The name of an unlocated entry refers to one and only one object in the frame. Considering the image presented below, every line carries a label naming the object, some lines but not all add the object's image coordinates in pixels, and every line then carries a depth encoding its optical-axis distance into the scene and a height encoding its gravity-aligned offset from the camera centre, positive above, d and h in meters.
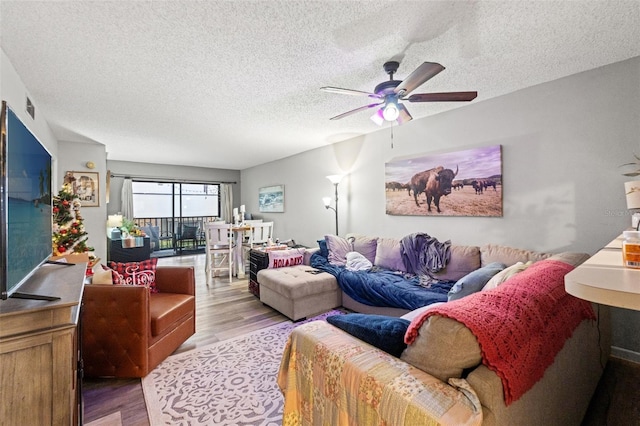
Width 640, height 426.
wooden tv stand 0.96 -0.51
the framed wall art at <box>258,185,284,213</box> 6.62 +0.42
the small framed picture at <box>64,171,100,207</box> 4.73 +0.58
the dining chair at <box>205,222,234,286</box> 5.02 -0.44
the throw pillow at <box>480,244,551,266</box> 2.65 -0.43
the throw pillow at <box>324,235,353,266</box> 4.01 -0.51
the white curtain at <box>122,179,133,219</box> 6.98 +0.49
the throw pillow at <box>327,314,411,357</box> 1.23 -0.55
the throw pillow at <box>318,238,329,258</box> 4.14 -0.51
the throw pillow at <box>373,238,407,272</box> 3.61 -0.56
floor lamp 4.75 +0.46
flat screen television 1.04 +0.08
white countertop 0.75 -0.22
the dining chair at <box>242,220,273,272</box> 5.36 -0.39
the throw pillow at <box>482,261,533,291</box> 1.90 -0.44
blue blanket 2.71 -0.79
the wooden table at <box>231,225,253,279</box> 5.26 -0.68
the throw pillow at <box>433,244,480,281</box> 2.98 -0.56
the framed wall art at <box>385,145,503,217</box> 3.09 +0.36
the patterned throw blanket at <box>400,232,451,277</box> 3.16 -0.48
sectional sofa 0.92 -0.60
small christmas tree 2.95 -0.07
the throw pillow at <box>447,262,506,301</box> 2.22 -0.57
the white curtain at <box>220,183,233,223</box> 8.47 +0.47
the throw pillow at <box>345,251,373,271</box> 3.68 -0.66
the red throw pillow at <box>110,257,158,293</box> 2.56 -0.51
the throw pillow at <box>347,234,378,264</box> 4.03 -0.47
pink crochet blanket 0.95 -0.45
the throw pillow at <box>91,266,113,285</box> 2.24 -0.47
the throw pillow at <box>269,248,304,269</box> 3.94 -0.61
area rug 1.78 -1.25
